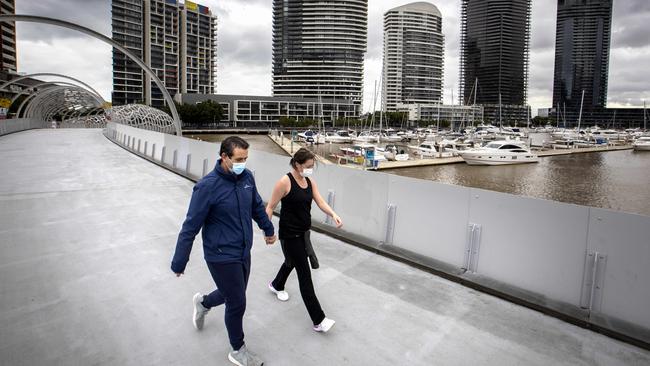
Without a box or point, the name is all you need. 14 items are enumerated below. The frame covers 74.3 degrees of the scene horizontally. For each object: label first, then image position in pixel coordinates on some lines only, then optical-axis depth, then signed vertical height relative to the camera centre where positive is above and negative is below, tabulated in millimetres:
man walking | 3219 -773
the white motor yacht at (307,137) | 80169 -855
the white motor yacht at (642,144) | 69688 -456
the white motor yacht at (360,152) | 45119 -2056
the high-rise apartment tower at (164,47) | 148500 +31590
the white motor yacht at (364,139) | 76562 -910
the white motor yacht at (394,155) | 47969 -2309
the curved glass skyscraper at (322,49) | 183500 +36069
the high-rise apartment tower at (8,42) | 111000 +22043
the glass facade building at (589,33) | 183875 +47376
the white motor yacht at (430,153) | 51906 -2078
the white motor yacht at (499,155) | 45000 -1827
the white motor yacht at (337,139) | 84319 -1115
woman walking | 3951 -844
